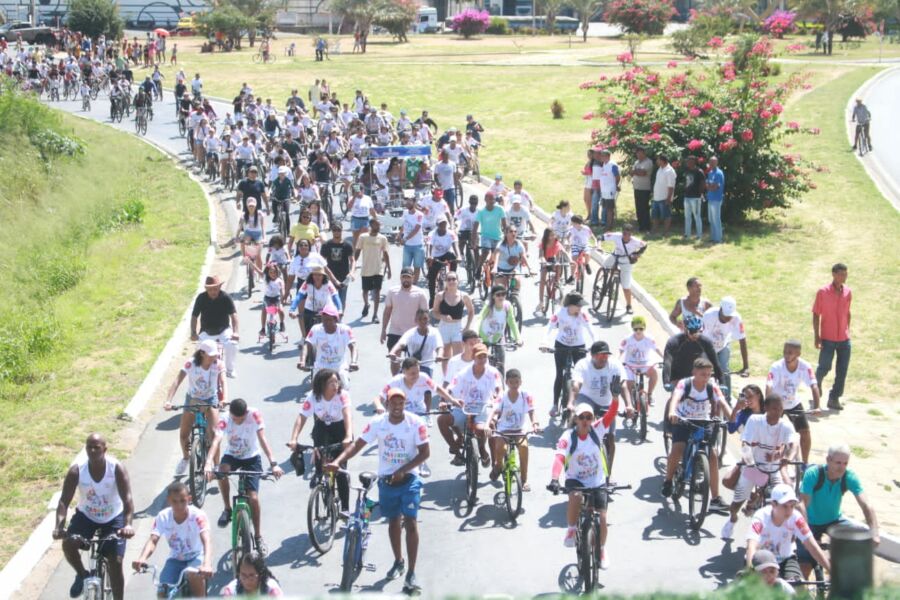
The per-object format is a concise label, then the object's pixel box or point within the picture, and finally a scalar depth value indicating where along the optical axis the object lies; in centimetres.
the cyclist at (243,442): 1114
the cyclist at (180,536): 941
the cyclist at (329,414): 1166
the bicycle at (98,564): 988
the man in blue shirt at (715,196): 2534
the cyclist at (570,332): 1436
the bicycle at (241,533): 1040
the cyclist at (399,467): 1048
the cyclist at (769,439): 1116
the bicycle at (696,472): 1177
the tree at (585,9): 9088
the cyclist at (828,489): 1020
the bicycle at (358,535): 1021
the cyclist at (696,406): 1205
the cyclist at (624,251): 1903
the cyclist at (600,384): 1255
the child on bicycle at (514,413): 1222
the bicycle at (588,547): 1020
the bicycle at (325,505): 1128
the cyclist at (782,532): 952
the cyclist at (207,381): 1271
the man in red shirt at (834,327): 1574
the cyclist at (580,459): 1070
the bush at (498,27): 9769
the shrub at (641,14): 7344
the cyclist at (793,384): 1274
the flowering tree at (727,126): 2664
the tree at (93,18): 7150
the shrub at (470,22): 9400
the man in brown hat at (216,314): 1459
